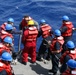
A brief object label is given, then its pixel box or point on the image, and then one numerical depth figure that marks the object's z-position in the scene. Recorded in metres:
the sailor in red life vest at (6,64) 10.09
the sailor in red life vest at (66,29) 13.59
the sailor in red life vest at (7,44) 11.75
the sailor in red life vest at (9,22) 13.72
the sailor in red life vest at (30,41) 12.79
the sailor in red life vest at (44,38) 13.18
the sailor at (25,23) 13.46
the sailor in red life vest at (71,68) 9.96
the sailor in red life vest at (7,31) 12.73
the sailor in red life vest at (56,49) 12.05
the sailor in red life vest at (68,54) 11.29
